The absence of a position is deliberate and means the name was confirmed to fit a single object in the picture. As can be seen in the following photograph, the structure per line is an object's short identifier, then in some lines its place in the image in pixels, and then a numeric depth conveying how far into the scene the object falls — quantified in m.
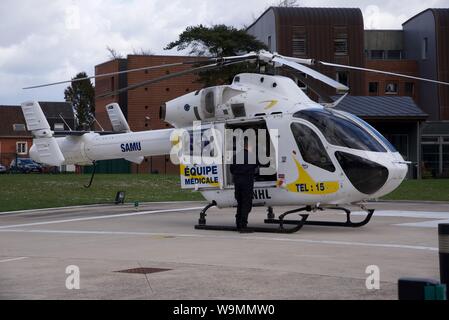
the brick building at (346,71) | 58.97
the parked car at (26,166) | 63.08
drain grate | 10.06
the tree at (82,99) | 105.50
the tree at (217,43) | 41.91
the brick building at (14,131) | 86.12
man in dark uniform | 15.82
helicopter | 15.10
